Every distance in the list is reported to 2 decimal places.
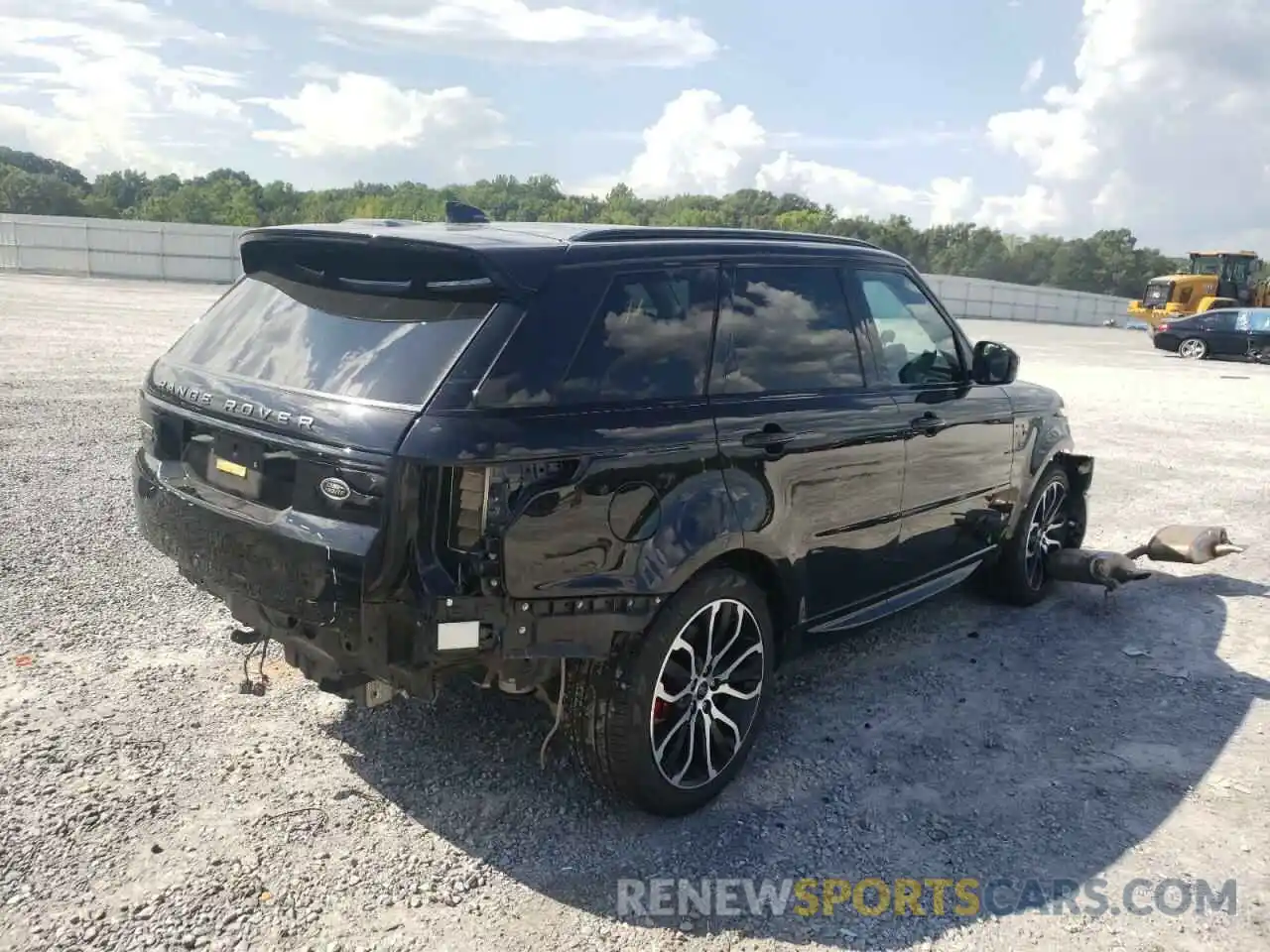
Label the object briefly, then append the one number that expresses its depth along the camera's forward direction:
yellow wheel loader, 32.66
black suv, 2.82
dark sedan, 24.92
